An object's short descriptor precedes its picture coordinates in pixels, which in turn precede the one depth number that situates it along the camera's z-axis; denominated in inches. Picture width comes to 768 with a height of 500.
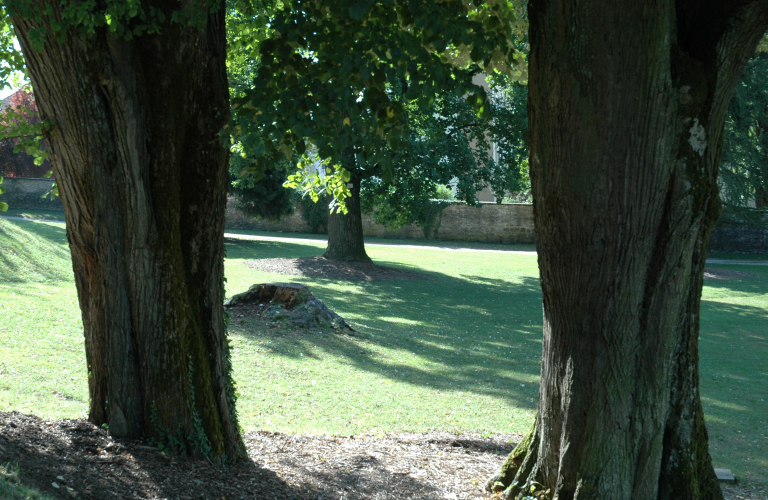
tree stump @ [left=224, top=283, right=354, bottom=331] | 434.3
